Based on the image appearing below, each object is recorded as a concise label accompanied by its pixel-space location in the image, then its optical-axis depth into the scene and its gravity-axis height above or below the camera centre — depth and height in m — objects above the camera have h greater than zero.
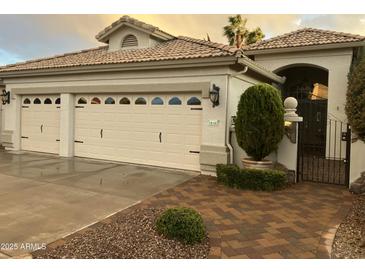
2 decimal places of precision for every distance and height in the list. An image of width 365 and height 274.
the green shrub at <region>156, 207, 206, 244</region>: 4.04 -1.35
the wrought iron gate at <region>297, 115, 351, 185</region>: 8.49 -0.60
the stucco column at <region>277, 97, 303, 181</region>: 7.88 -0.31
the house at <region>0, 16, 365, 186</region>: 8.74 +1.14
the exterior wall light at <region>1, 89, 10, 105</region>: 13.12 +1.06
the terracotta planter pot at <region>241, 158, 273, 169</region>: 7.64 -0.90
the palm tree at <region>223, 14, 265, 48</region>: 24.36 +7.66
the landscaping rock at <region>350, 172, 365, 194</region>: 6.94 -1.26
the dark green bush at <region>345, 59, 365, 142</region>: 5.43 +0.52
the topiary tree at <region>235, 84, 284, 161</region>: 7.48 +0.22
